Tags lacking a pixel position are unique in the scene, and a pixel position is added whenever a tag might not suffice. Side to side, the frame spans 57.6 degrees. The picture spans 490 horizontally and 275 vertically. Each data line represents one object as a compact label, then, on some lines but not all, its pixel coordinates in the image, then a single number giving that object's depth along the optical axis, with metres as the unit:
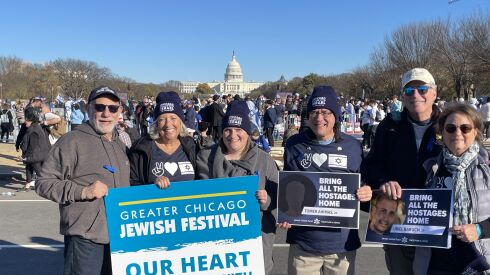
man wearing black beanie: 3.38
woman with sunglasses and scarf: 2.73
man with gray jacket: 3.07
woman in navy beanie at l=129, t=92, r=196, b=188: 3.51
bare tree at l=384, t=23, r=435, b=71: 46.06
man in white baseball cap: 3.23
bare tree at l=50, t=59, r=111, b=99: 75.06
